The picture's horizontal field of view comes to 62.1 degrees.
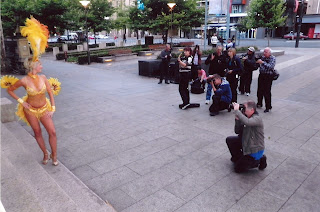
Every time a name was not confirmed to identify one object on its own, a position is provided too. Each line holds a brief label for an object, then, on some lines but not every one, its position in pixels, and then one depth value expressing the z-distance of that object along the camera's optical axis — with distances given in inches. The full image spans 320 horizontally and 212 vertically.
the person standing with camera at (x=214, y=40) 1195.9
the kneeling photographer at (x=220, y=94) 309.9
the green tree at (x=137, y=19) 1178.2
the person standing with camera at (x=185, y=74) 335.3
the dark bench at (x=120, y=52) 892.8
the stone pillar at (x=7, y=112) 282.5
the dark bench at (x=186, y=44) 1275.6
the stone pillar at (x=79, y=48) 1250.3
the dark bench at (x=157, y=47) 1102.3
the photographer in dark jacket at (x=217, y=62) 349.7
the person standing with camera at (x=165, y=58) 490.9
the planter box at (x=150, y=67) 573.3
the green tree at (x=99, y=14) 1294.3
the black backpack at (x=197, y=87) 420.5
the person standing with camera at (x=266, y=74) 321.7
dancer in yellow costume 178.9
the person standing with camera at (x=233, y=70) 343.3
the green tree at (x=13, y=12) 1059.3
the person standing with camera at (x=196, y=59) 353.7
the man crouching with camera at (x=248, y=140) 173.6
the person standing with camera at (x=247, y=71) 383.9
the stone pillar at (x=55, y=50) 1086.8
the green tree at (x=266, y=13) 1229.1
